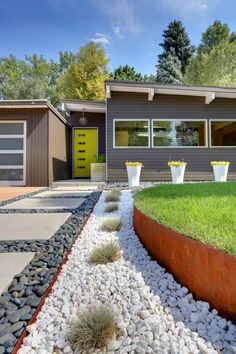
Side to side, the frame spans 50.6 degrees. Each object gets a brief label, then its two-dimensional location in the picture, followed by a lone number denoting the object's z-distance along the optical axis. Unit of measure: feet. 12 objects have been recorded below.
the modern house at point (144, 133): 26.13
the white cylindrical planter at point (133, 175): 23.26
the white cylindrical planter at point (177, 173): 23.36
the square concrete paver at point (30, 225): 9.17
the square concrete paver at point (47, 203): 14.60
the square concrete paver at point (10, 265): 5.76
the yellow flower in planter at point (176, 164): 23.31
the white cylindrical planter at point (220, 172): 23.99
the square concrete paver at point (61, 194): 18.92
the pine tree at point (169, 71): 69.00
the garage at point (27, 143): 25.91
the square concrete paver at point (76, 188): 23.36
